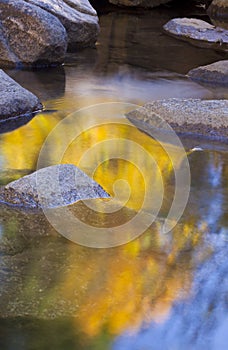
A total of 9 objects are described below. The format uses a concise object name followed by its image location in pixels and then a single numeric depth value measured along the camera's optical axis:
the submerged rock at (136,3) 16.86
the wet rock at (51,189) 4.68
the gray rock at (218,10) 16.38
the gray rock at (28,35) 8.87
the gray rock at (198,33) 12.18
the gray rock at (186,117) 6.61
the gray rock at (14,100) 6.75
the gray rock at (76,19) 10.04
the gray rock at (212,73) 8.90
